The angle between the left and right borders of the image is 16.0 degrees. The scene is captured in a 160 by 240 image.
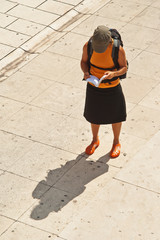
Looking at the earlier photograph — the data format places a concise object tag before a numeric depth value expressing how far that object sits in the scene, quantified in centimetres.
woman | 729
